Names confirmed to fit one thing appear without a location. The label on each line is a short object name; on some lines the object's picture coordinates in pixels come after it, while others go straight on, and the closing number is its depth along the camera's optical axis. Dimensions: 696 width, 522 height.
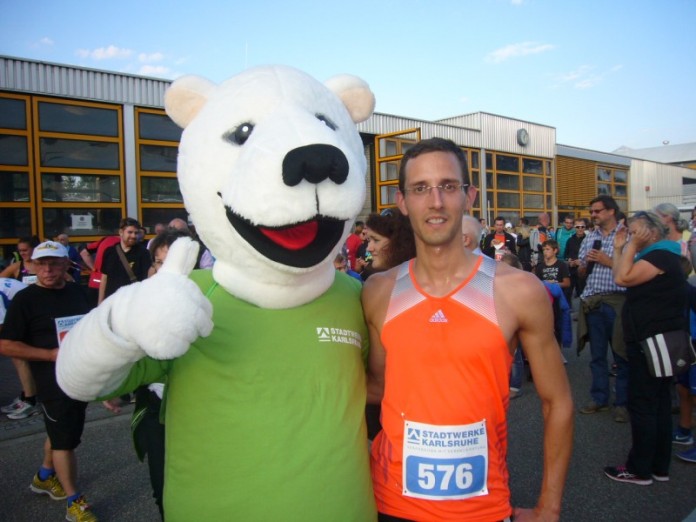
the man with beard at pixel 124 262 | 6.06
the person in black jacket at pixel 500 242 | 9.11
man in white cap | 3.66
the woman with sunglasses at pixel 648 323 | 3.99
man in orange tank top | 1.85
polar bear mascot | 1.59
